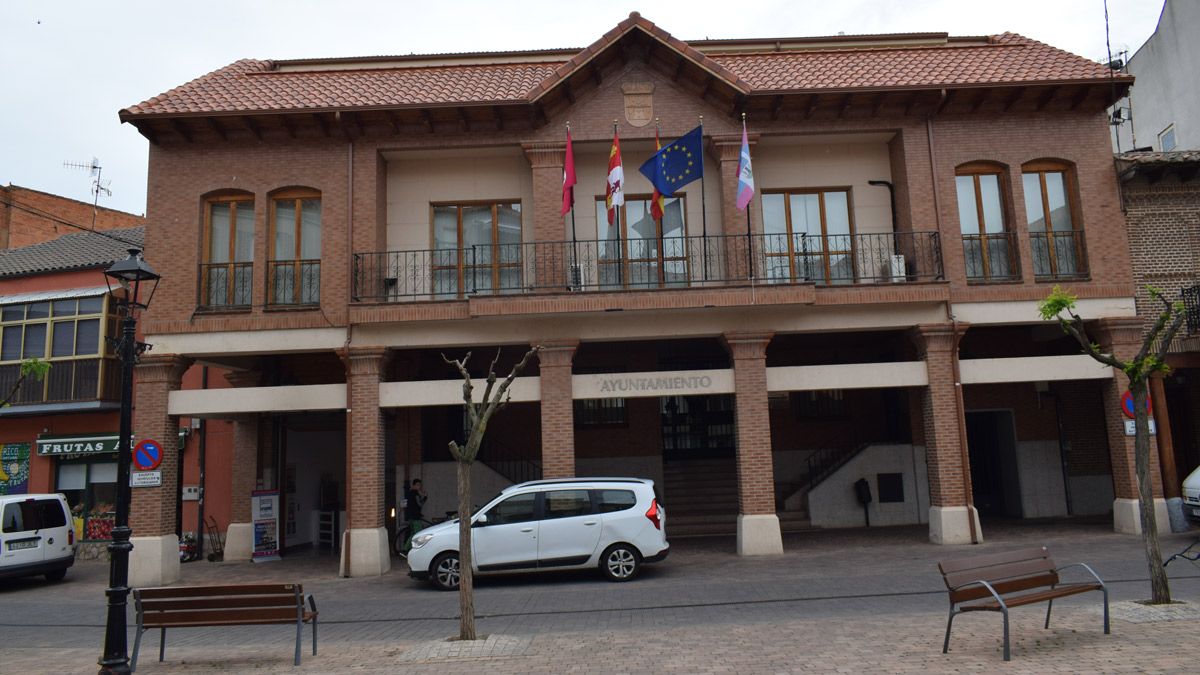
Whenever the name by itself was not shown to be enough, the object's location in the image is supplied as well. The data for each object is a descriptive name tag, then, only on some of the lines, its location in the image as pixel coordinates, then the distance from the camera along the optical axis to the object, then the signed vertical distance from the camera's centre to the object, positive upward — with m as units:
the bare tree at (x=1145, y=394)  9.20 +0.53
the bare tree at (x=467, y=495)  9.23 -0.36
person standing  16.59 -0.78
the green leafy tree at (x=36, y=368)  16.58 +2.17
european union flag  15.08 +5.18
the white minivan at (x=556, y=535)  13.34 -1.16
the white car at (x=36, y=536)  15.96 -1.12
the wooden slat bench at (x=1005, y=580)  7.87 -1.28
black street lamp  8.09 -0.30
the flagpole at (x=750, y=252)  15.95 +3.76
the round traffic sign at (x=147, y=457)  15.42 +0.31
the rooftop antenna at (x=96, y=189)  29.96 +10.04
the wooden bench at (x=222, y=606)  8.72 -1.38
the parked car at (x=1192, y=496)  14.73 -1.00
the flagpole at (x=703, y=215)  16.04 +4.62
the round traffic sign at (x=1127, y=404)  15.86 +0.67
